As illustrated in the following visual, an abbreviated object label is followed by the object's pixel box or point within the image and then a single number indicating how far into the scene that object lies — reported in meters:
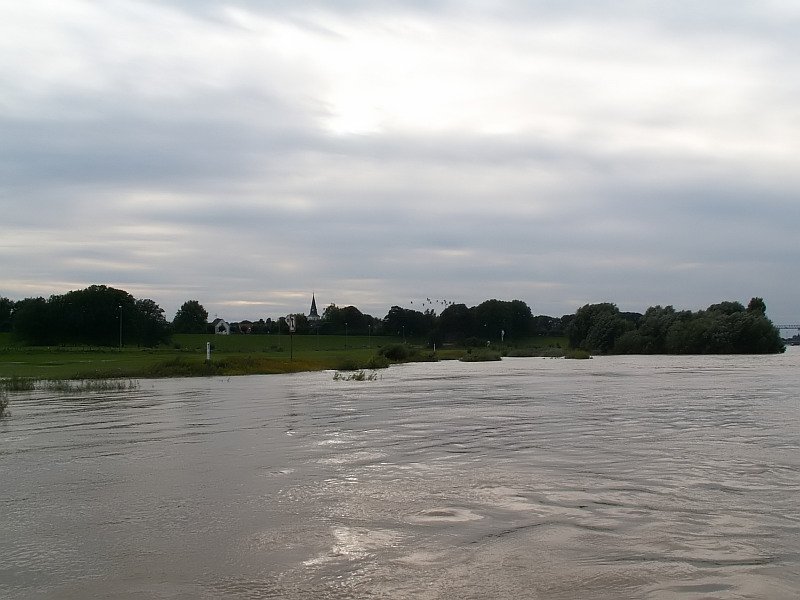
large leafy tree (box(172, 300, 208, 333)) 196.94
